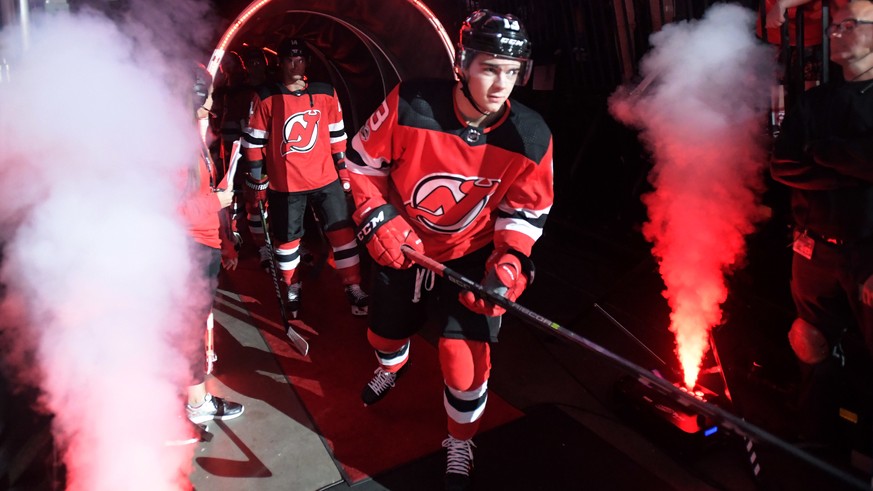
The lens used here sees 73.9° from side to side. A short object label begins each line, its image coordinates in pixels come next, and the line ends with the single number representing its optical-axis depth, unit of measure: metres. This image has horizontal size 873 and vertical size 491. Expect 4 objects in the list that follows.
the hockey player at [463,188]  2.52
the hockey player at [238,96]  5.81
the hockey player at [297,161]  4.46
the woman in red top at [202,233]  2.77
